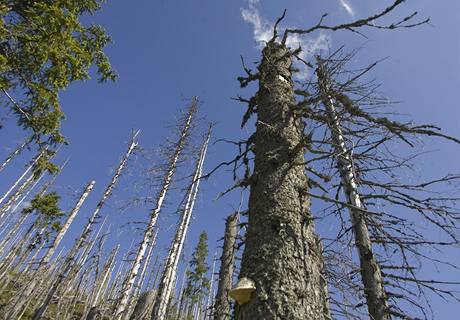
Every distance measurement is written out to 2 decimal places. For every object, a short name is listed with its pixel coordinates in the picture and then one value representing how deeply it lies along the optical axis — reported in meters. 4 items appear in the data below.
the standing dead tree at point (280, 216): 1.84
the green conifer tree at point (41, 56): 7.72
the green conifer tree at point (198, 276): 31.08
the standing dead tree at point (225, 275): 7.71
